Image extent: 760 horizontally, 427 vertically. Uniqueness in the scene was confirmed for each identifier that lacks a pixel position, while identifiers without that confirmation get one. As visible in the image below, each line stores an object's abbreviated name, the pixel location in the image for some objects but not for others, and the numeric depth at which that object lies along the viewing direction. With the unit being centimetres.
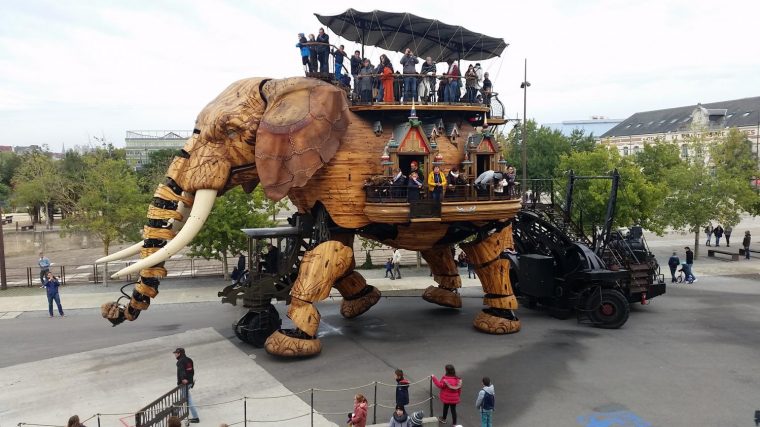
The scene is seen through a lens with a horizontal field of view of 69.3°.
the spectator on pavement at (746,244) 2684
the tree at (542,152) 4222
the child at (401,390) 938
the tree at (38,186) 4503
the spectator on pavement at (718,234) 3102
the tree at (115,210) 2423
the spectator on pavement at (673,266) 2184
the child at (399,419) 835
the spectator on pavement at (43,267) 2129
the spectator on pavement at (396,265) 2372
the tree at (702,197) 2705
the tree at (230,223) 2131
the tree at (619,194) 2573
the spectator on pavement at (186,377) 967
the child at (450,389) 937
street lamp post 2616
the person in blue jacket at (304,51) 1416
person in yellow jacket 1323
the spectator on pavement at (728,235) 2957
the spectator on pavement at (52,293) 1723
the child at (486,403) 901
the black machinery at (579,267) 1571
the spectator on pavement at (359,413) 855
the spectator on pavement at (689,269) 2162
